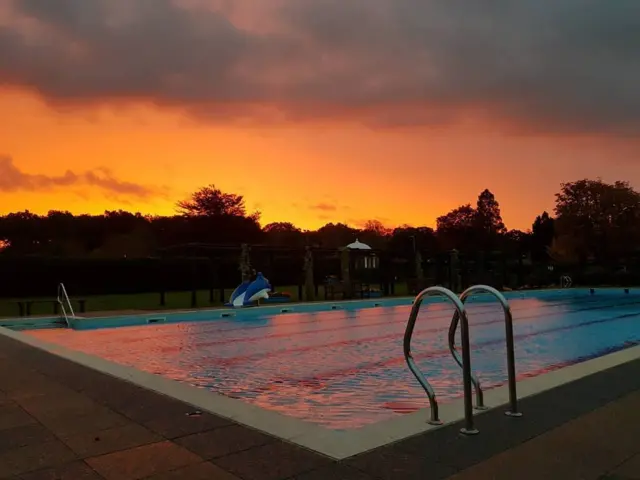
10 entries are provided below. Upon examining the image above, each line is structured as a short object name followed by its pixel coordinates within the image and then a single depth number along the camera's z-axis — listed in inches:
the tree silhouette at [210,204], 1924.2
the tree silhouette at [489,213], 2795.3
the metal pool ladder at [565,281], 1124.8
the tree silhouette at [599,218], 1417.3
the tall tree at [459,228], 2655.0
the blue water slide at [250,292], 649.6
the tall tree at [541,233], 2511.1
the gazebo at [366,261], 886.4
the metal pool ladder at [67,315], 495.2
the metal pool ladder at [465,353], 134.0
